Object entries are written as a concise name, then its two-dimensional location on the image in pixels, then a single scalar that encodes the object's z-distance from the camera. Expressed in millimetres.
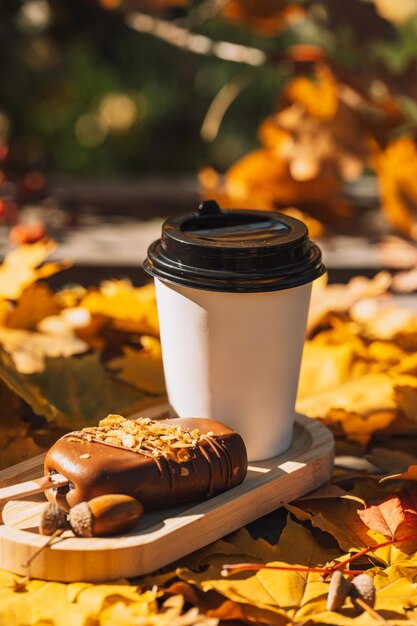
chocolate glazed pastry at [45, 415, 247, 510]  672
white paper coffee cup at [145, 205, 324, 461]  707
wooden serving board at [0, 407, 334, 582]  660
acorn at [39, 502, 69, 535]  668
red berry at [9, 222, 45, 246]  1045
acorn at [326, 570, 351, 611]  651
